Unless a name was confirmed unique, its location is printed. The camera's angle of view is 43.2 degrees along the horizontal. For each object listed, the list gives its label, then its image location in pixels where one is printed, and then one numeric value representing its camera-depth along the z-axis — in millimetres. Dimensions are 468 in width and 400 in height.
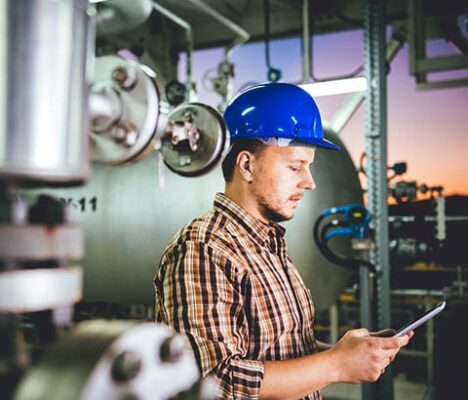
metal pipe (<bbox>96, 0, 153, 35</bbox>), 1076
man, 1148
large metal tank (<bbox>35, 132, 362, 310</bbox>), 2631
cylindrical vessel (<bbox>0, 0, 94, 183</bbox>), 408
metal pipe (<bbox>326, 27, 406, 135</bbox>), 3080
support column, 2328
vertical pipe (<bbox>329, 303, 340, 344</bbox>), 4406
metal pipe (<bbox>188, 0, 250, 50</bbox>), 3311
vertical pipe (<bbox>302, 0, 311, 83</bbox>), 2861
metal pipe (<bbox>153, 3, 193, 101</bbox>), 3254
